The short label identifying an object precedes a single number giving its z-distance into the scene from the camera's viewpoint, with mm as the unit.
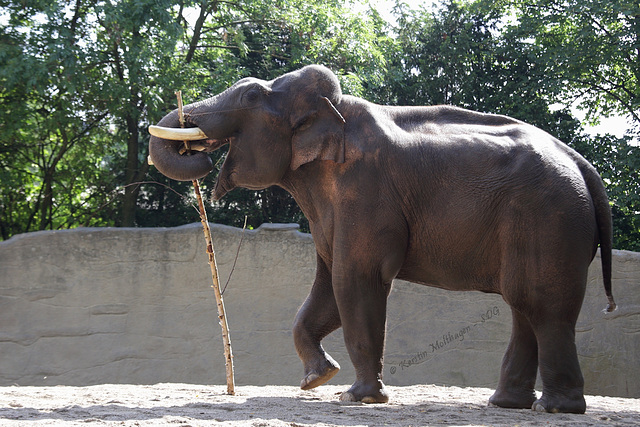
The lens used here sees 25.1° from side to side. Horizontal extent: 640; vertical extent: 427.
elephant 8925
